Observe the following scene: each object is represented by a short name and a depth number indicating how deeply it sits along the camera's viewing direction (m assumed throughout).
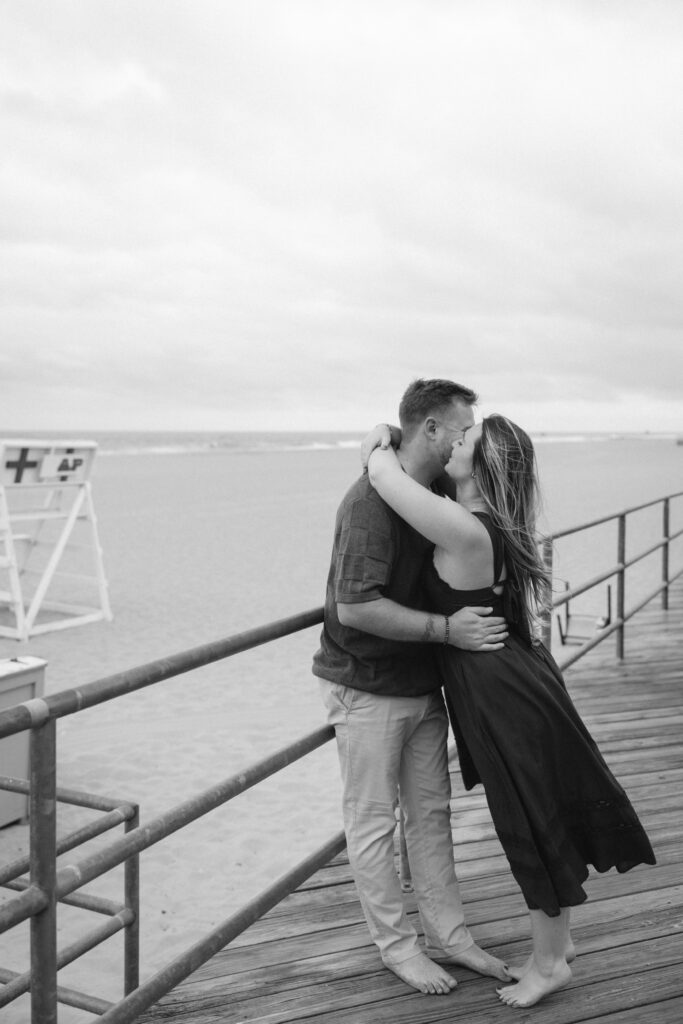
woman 2.09
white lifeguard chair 8.84
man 2.12
